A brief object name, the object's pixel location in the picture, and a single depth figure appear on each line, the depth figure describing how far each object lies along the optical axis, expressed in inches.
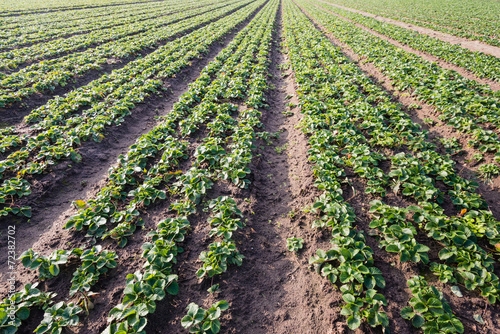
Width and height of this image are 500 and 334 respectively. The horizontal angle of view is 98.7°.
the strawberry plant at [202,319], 112.9
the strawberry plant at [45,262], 136.3
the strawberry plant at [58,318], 113.7
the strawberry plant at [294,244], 164.7
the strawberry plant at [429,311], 108.7
